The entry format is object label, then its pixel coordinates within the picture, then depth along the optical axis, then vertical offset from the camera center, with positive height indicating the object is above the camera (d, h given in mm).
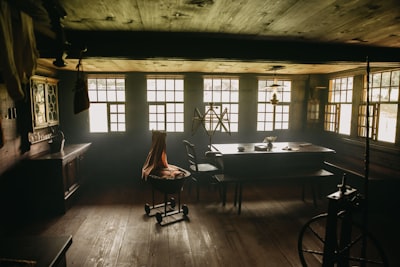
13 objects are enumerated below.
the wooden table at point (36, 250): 1761 -1061
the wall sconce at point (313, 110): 7691 -112
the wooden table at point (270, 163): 5164 -1213
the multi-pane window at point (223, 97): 7426 +258
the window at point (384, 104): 5352 +53
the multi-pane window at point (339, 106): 6777 +10
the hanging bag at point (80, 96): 3049 +110
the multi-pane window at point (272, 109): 7748 -87
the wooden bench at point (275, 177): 4969 -1397
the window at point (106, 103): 7078 +67
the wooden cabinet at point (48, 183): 4695 -1427
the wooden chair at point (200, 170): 5395 -1362
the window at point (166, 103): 7254 +76
